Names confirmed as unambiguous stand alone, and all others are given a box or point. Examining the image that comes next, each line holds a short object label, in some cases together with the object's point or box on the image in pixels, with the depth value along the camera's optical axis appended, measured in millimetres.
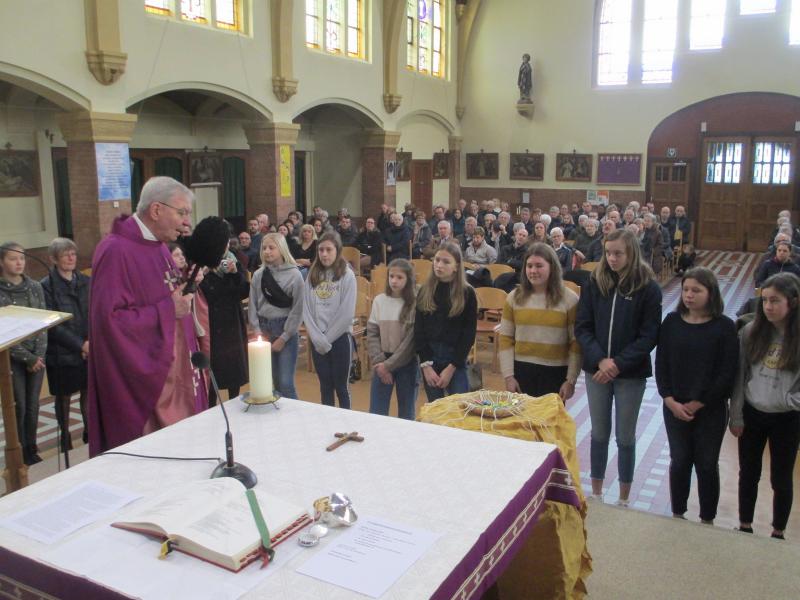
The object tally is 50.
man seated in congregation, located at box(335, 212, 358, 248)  13508
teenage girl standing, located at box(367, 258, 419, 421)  4742
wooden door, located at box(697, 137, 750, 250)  17953
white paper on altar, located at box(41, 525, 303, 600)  1488
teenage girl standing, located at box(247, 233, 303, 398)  5242
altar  1598
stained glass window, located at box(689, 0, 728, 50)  17344
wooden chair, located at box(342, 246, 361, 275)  11102
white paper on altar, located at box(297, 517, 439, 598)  1528
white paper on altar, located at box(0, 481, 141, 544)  1742
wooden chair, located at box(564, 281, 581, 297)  6848
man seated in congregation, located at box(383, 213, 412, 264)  13000
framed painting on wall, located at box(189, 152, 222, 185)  14266
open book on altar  1576
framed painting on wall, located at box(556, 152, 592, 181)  19156
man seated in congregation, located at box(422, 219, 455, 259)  10805
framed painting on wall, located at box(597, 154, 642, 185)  18719
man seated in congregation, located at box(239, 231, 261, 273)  10250
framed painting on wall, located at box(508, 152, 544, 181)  19695
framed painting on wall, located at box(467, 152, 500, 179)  20281
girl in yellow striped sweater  4254
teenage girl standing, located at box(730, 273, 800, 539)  3516
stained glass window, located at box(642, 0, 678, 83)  17844
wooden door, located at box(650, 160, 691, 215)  18469
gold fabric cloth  2578
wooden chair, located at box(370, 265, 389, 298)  8611
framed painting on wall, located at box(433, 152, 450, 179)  19906
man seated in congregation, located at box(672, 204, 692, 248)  14916
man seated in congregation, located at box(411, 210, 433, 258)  13508
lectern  3191
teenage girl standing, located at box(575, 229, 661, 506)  3979
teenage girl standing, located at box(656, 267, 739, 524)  3668
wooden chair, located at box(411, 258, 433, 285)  9336
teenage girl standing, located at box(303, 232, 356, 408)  5094
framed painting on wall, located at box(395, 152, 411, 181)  18141
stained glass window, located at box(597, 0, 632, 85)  18328
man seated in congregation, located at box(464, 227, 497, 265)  9836
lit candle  2404
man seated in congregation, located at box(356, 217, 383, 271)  12648
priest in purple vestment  2980
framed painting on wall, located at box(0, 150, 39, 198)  10664
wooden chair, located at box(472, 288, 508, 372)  7246
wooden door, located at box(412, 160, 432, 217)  19203
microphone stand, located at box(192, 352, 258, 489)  1996
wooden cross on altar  2307
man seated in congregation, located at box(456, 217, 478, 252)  10945
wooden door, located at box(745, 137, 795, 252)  17422
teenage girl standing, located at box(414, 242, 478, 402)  4488
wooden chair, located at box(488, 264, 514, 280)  8771
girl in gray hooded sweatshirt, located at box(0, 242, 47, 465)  4688
